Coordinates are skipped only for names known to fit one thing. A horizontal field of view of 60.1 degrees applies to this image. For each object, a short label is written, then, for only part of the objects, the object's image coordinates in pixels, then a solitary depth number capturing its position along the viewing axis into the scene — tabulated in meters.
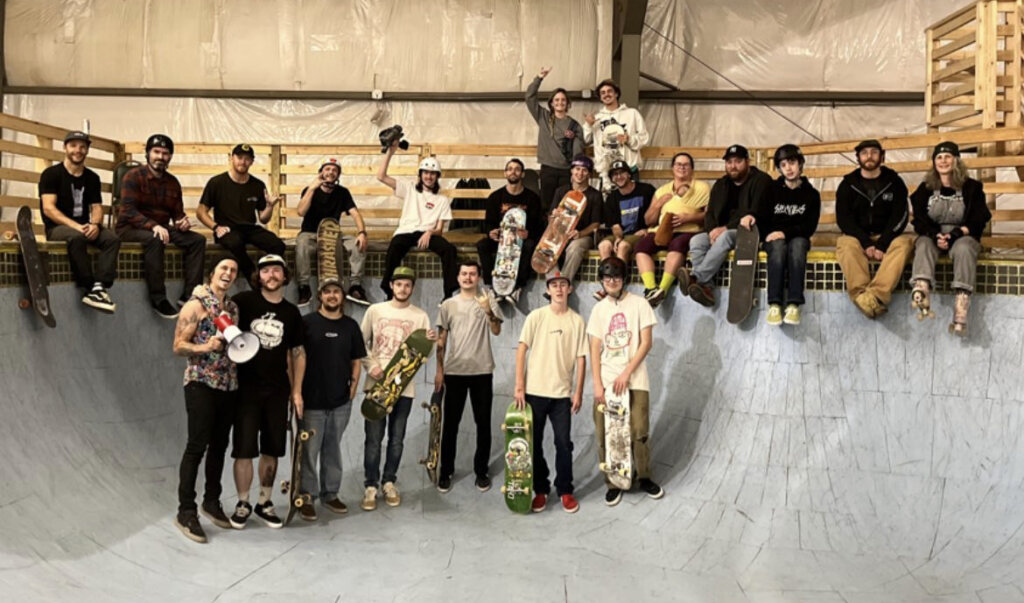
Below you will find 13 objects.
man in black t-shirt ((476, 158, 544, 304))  7.96
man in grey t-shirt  6.71
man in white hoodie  9.06
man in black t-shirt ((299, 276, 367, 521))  6.09
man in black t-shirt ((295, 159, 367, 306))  7.98
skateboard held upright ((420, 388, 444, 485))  6.71
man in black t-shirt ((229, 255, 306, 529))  5.74
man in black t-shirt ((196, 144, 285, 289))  7.59
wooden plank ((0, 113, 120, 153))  7.08
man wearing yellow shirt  7.34
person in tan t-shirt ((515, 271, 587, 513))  6.40
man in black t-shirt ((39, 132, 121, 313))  6.62
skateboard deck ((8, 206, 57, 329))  6.05
